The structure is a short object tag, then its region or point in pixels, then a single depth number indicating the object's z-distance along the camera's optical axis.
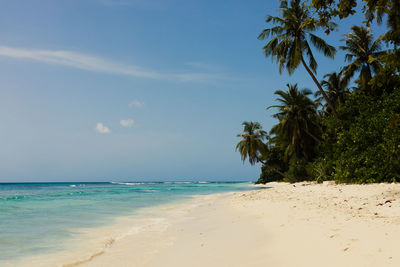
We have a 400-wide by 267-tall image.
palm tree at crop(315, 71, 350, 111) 31.09
